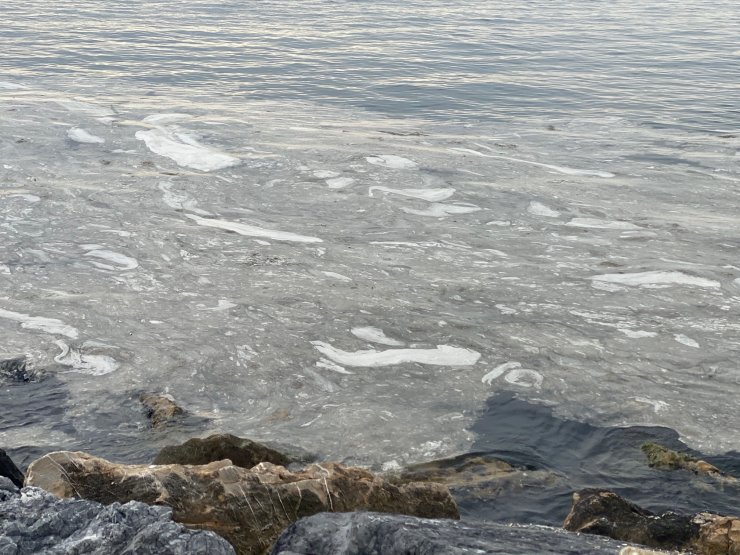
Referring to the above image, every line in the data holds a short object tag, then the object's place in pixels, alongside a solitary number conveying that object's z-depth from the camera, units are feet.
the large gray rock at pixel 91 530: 9.40
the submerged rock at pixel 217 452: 13.48
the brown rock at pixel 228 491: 11.16
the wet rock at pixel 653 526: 11.45
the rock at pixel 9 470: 11.93
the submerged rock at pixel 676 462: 14.40
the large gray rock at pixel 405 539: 9.63
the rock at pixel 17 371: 17.12
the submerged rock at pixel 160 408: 15.75
